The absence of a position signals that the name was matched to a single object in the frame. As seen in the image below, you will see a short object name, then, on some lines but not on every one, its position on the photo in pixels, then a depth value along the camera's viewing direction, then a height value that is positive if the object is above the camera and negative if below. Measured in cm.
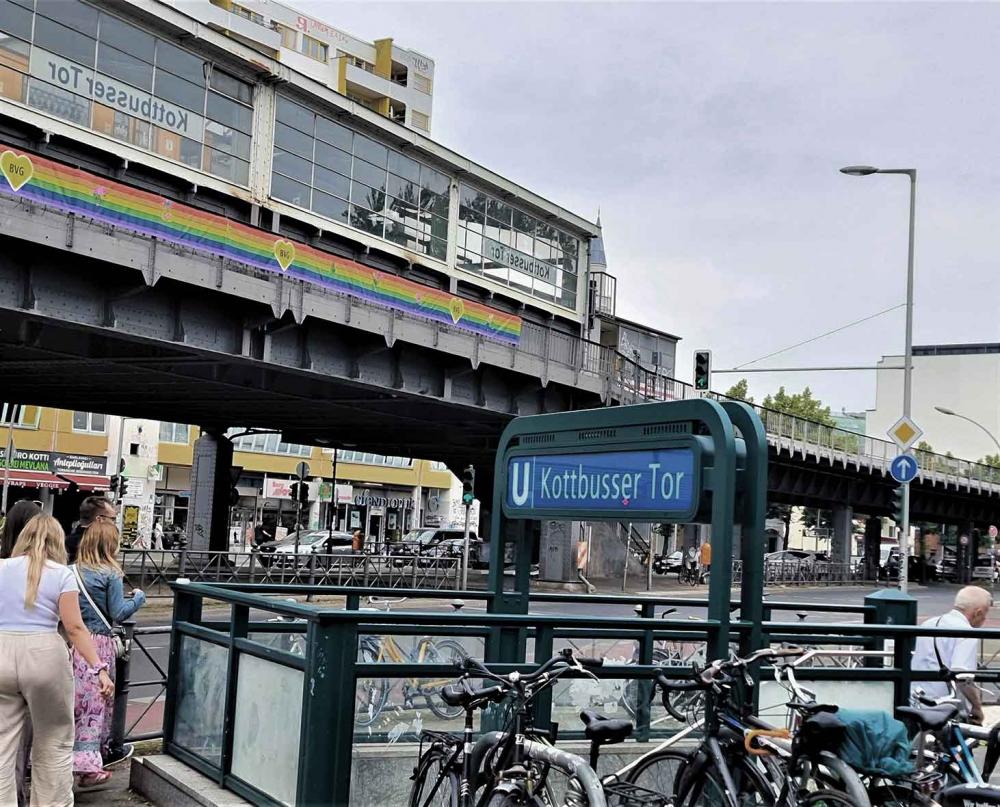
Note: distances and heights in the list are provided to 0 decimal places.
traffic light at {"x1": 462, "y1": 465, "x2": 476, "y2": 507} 3300 +78
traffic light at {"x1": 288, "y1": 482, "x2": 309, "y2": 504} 3478 +41
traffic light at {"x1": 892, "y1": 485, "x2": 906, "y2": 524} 2358 +75
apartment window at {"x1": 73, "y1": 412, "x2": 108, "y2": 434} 5938 +354
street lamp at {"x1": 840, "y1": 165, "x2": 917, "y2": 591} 2728 +638
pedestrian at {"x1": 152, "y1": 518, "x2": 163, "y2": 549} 5179 -168
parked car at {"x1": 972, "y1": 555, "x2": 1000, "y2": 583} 7098 -183
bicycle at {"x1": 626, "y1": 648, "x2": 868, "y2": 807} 474 -95
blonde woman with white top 578 -78
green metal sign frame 555 +29
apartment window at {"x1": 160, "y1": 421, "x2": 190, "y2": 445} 6494 +357
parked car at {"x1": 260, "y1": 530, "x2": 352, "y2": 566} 4776 -156
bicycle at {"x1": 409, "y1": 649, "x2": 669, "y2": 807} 476 -99
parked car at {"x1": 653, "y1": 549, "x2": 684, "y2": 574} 5430 -183
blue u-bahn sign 575 +19
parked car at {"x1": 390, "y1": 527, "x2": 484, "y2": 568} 4766 -132
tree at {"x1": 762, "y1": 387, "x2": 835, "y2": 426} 8256 +874
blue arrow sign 2141 +122
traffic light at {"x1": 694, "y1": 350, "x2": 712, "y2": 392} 2981 +387
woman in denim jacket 716 -74
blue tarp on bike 479 -83
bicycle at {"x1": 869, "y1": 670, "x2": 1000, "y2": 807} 476 -98
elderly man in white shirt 725 -67
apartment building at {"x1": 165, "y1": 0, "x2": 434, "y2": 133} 7688 +3147
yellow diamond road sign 2120 +184
